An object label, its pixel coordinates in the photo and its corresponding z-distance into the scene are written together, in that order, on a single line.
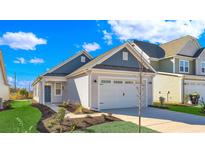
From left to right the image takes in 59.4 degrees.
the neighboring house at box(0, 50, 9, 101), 10.69
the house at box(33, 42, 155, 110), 11.21
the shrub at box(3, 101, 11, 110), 10.61
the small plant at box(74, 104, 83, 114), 9.96
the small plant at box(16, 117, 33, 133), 6.52
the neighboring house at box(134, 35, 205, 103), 16.86
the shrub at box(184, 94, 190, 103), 16.43
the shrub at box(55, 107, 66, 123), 7.17
